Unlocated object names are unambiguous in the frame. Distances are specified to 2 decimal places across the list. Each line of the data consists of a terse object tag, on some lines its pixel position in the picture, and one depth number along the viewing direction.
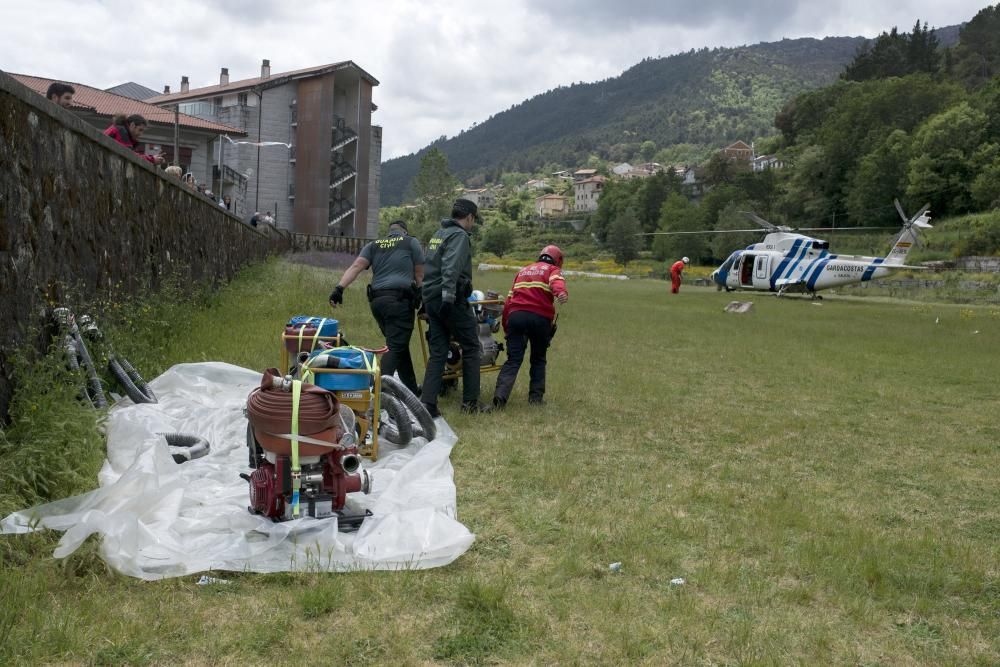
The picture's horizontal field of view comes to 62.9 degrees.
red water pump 4.00
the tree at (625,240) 93.56
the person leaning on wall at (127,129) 9.37
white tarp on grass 3.62
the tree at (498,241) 103.62
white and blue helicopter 32.89
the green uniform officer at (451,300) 7.27
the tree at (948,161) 69.62
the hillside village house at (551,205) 185.02
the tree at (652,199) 124.75
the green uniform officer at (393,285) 7.47
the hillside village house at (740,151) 180.11
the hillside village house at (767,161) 119.28
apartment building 48.25
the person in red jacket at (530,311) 8.17
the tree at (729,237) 81.25
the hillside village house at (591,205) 194.64
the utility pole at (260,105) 48.09
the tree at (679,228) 89.25
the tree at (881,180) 76.19
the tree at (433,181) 102.00
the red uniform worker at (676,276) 37.00
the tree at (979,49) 102.00
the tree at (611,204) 122.69
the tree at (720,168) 117.88
